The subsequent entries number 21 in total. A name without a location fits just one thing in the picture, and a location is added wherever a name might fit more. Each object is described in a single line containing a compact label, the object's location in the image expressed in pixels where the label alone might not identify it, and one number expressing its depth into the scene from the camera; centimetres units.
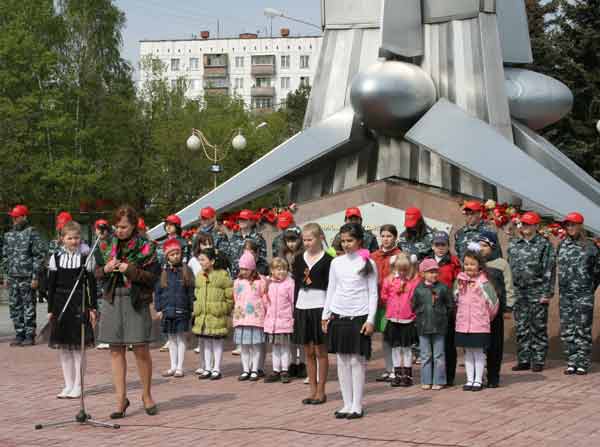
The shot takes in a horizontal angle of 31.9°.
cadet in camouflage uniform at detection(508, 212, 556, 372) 1080
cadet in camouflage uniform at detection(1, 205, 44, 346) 1388
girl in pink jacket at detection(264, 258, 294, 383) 1036
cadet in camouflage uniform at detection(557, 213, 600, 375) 1062
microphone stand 798
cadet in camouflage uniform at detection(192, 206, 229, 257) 1287
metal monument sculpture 1485
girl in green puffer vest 1052
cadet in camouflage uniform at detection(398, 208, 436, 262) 1100
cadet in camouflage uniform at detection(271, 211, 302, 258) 1167
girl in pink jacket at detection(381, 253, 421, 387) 1001
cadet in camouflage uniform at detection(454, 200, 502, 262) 1148
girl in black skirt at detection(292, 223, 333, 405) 888
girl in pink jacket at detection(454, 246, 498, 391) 967
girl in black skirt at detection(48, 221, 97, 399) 946
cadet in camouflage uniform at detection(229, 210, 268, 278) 1206
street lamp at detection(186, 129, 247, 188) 3145
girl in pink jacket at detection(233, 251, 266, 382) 1051
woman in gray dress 825
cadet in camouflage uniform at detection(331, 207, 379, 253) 1153
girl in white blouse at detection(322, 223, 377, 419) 820
